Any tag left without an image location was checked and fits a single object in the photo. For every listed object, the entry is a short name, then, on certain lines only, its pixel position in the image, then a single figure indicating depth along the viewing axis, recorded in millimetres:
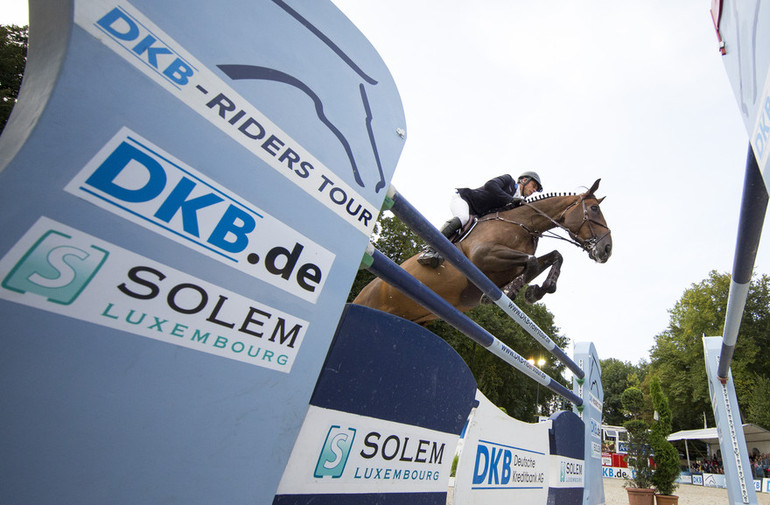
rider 3133
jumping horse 2689
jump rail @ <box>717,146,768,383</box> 1223
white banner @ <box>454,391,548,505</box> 1339
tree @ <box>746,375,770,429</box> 14953
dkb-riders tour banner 412
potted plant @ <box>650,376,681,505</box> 6713
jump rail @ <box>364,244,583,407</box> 1013
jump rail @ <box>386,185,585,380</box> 1115
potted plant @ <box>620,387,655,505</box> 6484
